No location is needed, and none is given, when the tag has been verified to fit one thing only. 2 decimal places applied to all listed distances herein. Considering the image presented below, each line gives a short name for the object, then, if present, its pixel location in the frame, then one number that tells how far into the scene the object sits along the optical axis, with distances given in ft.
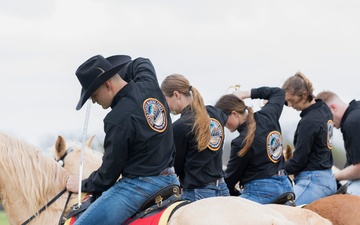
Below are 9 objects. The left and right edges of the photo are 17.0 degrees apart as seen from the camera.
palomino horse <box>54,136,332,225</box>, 28.99
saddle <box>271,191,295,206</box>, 43.83
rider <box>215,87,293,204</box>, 44.23
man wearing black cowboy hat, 32.48
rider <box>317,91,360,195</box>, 50.31
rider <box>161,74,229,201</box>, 40.63
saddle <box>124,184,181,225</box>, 32.86
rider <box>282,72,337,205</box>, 48.24
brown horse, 38.74
